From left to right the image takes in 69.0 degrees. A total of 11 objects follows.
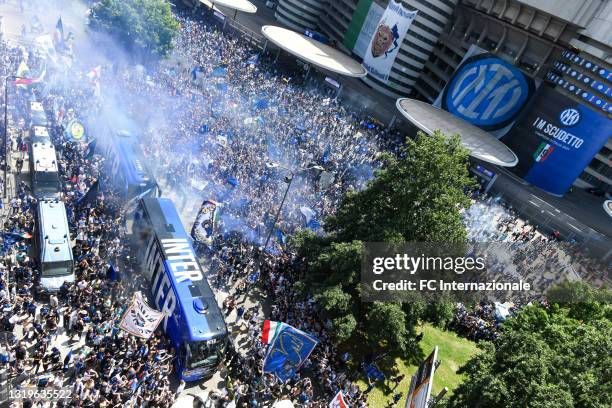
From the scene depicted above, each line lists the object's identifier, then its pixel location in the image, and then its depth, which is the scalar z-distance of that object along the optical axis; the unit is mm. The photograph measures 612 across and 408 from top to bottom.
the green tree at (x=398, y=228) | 22297
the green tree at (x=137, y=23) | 48094
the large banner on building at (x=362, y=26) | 71688
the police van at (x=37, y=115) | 30625
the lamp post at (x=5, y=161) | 25781
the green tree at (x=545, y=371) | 15188
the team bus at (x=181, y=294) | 18578
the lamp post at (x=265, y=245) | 25516
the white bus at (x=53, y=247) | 20703
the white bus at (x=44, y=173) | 25469
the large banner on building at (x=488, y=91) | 55406
